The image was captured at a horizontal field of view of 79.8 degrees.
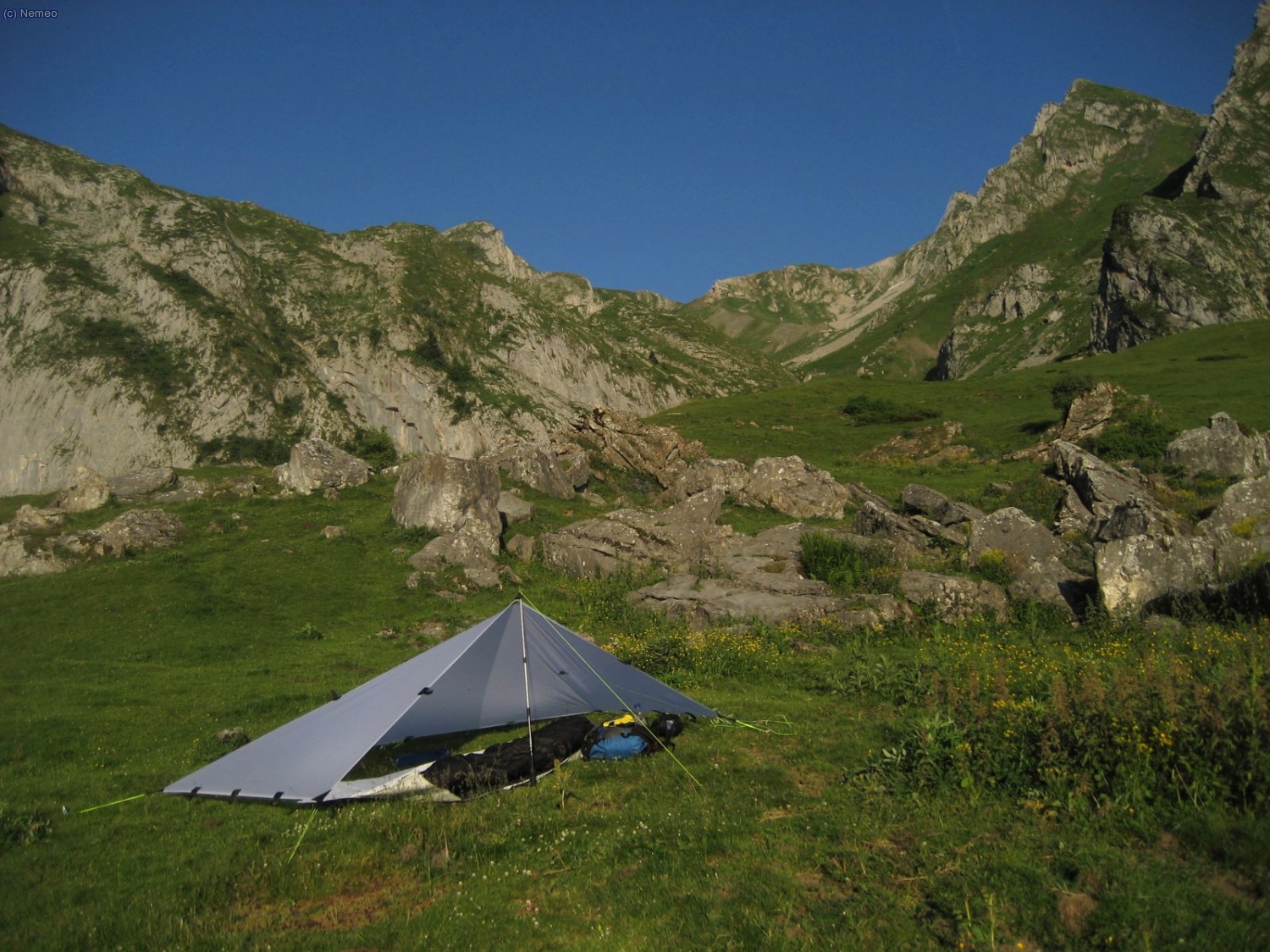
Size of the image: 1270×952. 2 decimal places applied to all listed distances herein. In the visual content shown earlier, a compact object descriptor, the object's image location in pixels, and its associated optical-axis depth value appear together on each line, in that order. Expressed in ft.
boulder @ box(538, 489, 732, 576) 83.76
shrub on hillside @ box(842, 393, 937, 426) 212.02
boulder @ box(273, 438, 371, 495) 121.08
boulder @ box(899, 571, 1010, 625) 62.03
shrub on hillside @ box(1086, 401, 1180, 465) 126.31
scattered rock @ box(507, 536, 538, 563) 90.22
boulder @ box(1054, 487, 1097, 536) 81.00
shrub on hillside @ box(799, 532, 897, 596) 70.03
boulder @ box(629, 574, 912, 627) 62.39
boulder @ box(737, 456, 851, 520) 104.53
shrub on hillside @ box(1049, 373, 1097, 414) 168.88
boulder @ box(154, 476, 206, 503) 119.03
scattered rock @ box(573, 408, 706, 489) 133.49
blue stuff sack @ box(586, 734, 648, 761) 37.91
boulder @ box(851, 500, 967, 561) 82.53
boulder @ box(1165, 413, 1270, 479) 102.58
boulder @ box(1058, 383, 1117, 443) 144.56
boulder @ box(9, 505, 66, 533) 96.27
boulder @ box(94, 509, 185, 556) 89.92
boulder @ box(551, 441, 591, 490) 123.65
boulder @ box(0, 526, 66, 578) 85.25
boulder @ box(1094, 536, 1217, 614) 54.49
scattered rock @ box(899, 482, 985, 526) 88.35
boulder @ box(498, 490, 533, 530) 100.17
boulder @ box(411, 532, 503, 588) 84.28
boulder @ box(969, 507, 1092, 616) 62.18
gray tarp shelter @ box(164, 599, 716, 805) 33.35
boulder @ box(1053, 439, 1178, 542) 64.95
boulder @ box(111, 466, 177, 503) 124.06
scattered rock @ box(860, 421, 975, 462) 157.61
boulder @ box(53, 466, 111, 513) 118.01
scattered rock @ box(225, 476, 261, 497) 120.57
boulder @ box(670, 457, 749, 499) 111.04
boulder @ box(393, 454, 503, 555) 95.76
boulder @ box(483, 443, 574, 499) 115.55
